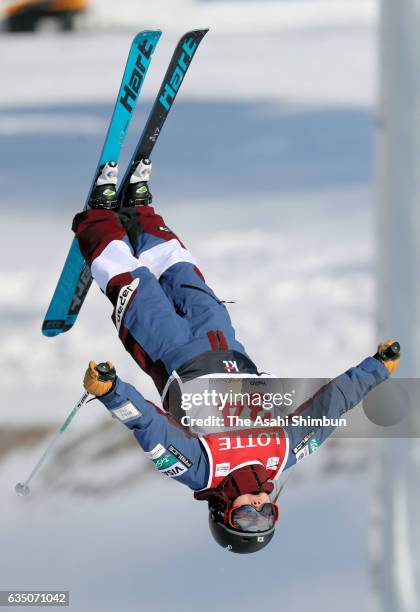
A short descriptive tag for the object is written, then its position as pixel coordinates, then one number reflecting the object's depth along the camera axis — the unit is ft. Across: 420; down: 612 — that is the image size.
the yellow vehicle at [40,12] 147.64
